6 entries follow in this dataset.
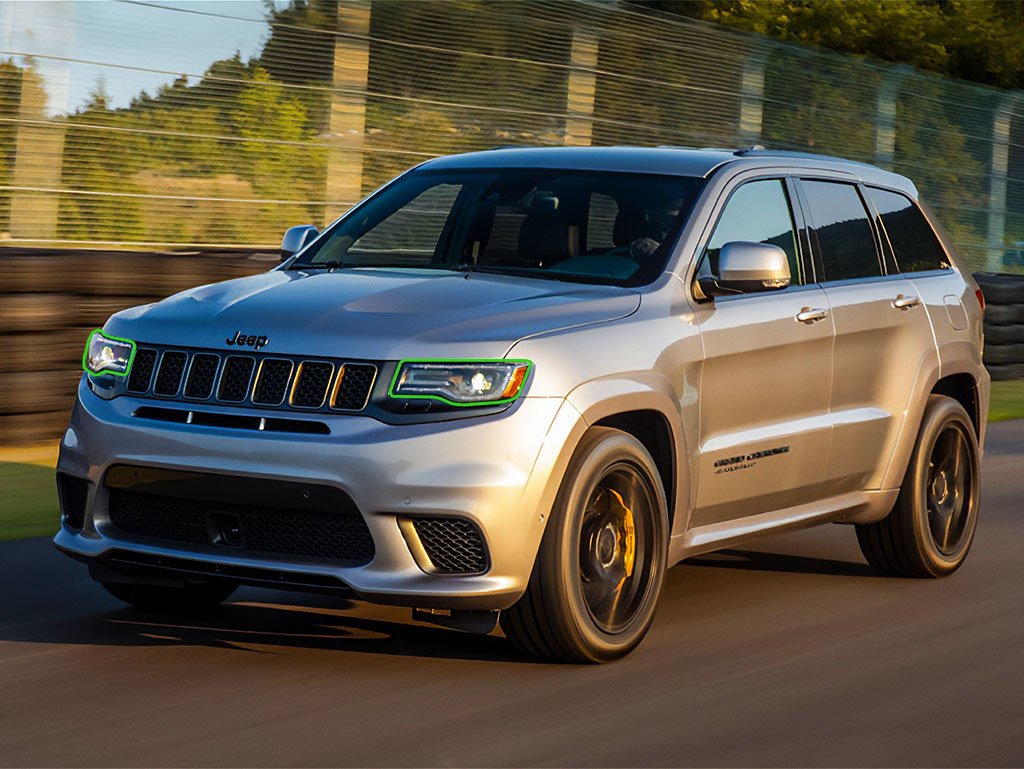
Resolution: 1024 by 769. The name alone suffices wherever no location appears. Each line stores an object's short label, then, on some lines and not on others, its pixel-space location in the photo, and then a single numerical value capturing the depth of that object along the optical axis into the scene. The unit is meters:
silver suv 5.79
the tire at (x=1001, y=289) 17.64
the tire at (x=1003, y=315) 17.72
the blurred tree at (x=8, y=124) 13.27
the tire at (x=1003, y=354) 17.98
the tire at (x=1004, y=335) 17.91
